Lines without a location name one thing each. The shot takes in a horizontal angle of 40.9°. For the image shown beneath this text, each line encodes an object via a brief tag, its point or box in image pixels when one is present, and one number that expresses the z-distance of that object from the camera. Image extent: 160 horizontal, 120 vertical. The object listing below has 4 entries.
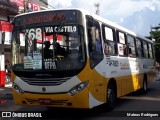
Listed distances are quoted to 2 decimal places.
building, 14.59
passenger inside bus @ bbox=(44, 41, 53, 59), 5.79
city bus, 5.62
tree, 41.61
